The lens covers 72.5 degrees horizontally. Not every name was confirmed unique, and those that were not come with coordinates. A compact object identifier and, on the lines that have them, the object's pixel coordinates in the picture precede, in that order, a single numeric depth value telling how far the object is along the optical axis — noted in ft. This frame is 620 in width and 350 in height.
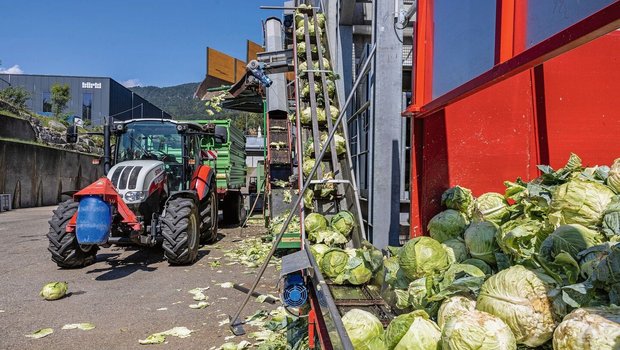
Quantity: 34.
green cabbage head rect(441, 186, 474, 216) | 10.88
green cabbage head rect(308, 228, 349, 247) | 15.92
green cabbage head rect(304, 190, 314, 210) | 19.99
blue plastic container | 20.04
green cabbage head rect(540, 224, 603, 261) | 6.97
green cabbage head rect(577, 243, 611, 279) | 6.24
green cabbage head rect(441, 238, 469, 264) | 9.38
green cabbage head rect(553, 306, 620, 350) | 5.14
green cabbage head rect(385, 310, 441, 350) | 6.68
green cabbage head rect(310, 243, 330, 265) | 13.87
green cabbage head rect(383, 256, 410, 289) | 9.54
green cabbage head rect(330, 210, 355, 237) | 16.60
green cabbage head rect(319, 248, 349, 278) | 12.21
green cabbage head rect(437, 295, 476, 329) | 6.72
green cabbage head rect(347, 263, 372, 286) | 11.66
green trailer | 40.68
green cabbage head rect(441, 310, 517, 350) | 5.85
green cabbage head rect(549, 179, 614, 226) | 7.76
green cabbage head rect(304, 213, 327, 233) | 17.42
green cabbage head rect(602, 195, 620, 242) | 6.99
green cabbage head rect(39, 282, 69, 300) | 17.93
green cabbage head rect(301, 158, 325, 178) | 21.65
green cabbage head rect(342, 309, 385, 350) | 7.65
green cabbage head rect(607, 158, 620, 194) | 8.31
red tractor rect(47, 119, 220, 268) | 21.01
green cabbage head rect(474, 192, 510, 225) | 9.86
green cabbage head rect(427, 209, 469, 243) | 10.31
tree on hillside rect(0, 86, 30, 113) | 109.29
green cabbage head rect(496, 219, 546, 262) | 7.81
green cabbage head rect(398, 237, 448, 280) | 8.91
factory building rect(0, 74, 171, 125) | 164.25
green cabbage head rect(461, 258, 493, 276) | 8.57
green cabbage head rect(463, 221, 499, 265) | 8.92
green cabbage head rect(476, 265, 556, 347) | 6.07
